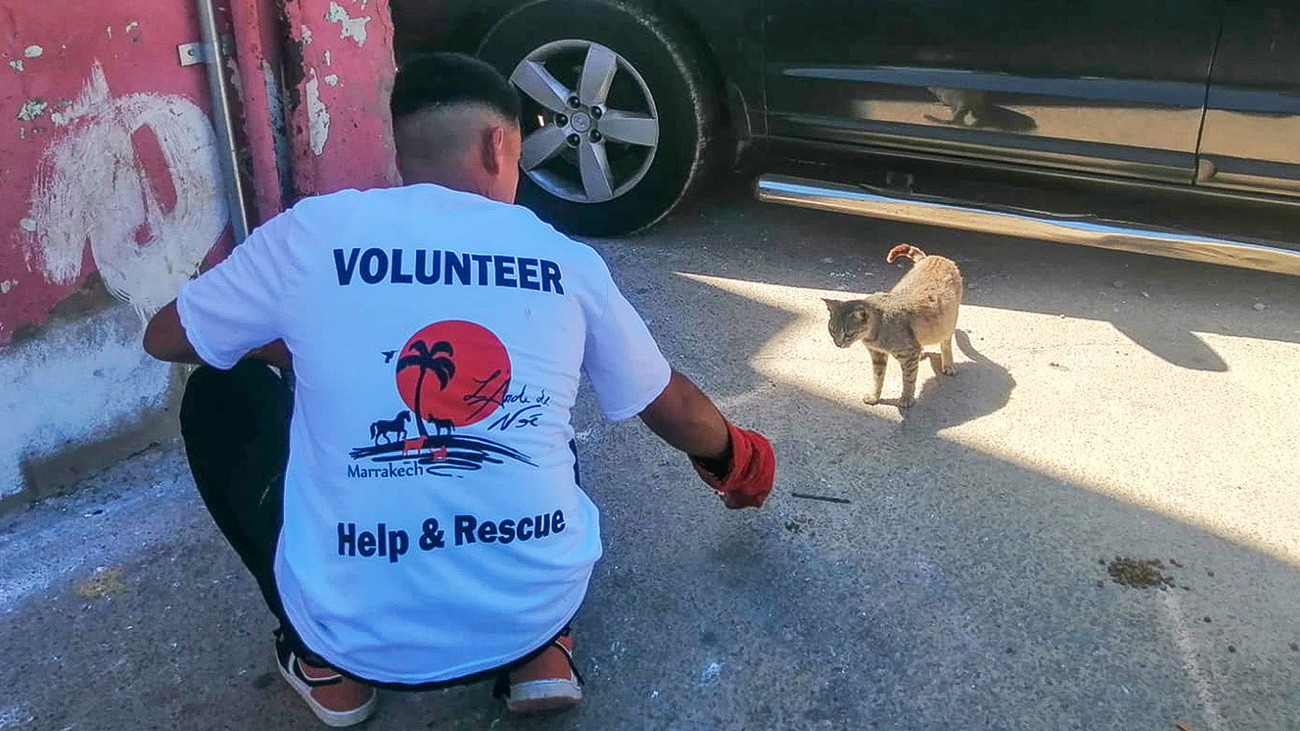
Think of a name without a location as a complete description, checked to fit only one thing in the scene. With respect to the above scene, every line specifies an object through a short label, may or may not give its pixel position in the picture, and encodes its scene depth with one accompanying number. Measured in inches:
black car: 141.3
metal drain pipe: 108.3
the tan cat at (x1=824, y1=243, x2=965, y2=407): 130.1
